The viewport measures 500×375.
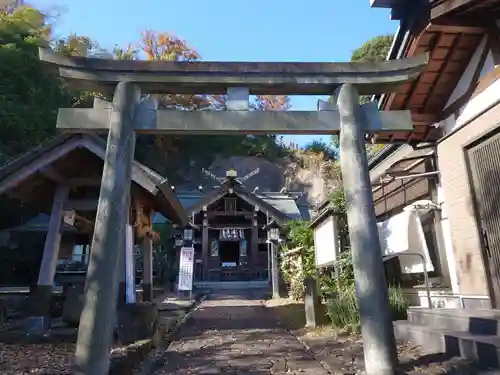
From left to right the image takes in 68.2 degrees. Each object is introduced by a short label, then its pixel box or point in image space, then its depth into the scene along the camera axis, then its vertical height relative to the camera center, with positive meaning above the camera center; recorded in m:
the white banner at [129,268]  7.62 +0.55
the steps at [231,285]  21.77 +0.61
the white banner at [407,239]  7.55 +1.15
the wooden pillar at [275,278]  17.12 +0.80
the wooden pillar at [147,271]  9.99 +0.64
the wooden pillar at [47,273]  7.27 +0.43
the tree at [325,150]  43.22 +16.62
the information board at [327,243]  9.92 +1.48
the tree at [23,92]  16.86 +9.97
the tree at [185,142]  32.03 +16.19
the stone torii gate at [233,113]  4.61 +2.43
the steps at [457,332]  3.93 -0.45
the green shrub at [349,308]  7.23 -0.23
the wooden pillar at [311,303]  8.54 -0.16
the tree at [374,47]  31.14 +20.57
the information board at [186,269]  16.23 +1.10
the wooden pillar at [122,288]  7.41 +0.14
